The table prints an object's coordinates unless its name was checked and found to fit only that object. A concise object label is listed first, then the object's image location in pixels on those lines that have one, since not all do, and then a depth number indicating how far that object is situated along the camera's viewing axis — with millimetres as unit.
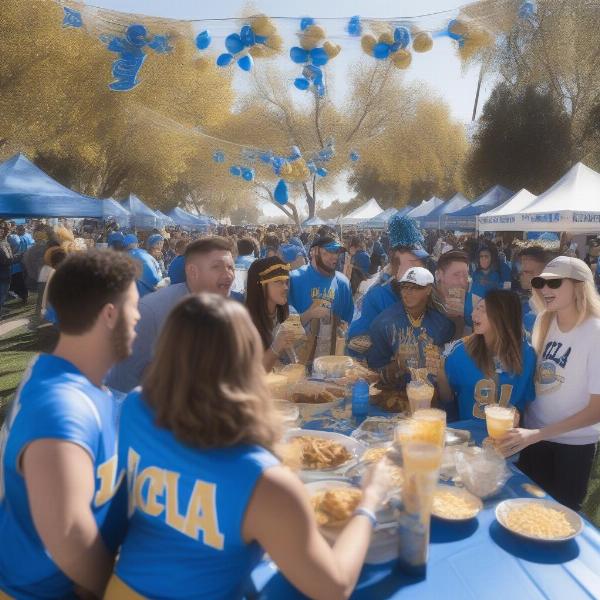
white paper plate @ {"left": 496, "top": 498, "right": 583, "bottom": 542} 1681
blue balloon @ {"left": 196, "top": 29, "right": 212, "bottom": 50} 7438
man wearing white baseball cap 3309
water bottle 2842
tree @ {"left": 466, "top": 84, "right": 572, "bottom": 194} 21438
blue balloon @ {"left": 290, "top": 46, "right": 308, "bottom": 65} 7969
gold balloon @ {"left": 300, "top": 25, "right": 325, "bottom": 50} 7516
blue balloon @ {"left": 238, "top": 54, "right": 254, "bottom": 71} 7809
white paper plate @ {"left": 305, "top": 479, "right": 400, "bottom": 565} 1590
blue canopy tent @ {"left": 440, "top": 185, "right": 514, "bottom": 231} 15438
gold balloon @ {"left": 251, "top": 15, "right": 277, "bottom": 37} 7277
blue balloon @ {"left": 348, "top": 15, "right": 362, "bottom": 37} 7180
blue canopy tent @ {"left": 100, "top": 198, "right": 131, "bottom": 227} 11716
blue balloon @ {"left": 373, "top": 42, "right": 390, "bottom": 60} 7531
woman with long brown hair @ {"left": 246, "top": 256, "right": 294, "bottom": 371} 3846
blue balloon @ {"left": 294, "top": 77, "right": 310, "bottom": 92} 9945
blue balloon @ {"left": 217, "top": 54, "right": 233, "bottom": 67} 7707
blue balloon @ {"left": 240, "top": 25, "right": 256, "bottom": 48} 7338
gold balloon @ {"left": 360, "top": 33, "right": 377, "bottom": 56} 7505
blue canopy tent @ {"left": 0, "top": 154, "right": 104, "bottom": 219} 8828
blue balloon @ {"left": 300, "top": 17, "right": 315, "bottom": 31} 7340
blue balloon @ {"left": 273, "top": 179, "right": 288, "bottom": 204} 14630
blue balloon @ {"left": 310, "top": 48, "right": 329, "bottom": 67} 7926
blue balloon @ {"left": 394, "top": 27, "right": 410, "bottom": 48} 7277
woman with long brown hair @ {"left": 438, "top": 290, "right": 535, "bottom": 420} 2758
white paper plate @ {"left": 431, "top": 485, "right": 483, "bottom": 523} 1782
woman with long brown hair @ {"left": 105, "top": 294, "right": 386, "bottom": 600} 1154
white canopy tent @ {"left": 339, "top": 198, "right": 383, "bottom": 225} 23938
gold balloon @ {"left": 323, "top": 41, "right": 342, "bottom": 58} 7789
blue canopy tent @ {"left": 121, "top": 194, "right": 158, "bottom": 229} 19953
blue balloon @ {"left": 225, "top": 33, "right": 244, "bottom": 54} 7418
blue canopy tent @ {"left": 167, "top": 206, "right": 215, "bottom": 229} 25844
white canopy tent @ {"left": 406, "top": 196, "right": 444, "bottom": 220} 21125
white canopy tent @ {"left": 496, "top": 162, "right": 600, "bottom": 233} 8008
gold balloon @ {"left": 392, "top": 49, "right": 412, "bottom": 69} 7605
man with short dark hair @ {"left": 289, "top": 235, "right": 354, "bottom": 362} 4980
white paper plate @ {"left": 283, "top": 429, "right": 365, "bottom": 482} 2078
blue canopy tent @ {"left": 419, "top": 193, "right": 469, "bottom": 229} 18812
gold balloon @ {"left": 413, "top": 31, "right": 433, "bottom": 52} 7254
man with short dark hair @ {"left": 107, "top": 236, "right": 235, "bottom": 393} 2764
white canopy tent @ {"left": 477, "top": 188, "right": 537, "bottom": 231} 10134
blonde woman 2652
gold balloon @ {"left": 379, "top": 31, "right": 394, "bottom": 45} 7480
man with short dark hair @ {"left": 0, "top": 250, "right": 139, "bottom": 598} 1261
